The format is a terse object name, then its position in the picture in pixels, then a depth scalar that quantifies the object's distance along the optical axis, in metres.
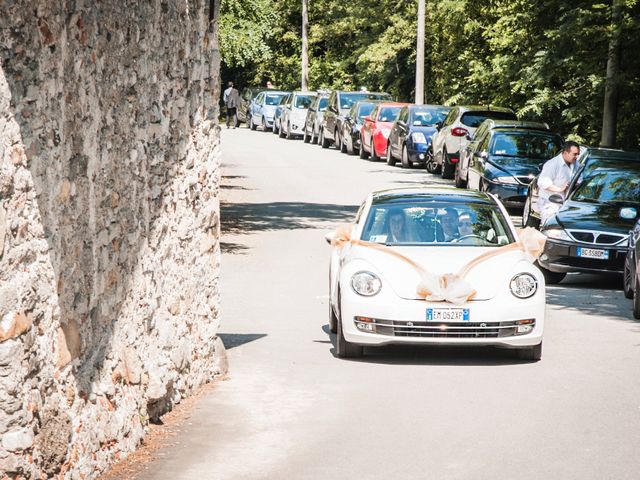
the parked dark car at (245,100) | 66.81
